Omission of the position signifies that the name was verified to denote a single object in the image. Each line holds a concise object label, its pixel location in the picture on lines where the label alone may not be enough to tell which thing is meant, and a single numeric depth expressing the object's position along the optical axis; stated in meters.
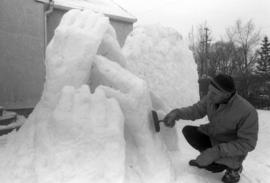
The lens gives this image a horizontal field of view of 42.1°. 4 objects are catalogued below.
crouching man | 3.10
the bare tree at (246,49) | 28.53
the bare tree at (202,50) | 28.60
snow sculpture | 3.00
